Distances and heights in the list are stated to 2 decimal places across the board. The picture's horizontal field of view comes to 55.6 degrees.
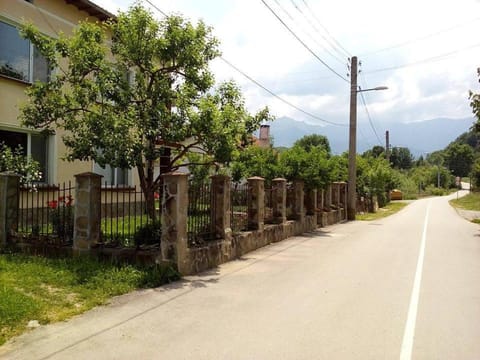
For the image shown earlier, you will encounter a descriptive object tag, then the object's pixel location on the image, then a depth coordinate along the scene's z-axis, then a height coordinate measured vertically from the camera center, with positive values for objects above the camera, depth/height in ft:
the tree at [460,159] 408.26 +28.52
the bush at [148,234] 29.27 -2.76
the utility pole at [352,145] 85.81 +8.62
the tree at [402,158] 418.10 +31.07
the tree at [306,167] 56.49 +3.10
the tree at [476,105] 65.46 +12.31
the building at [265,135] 130.25 +16.48
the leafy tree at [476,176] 223.28 +7.03
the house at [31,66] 40.06 +11.65
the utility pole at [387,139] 199.15 +22.78
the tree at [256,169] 56.13 +2.72
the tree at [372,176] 112.16 +3.94
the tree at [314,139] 279.49 +32.36
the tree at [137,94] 29.78 +6.69
